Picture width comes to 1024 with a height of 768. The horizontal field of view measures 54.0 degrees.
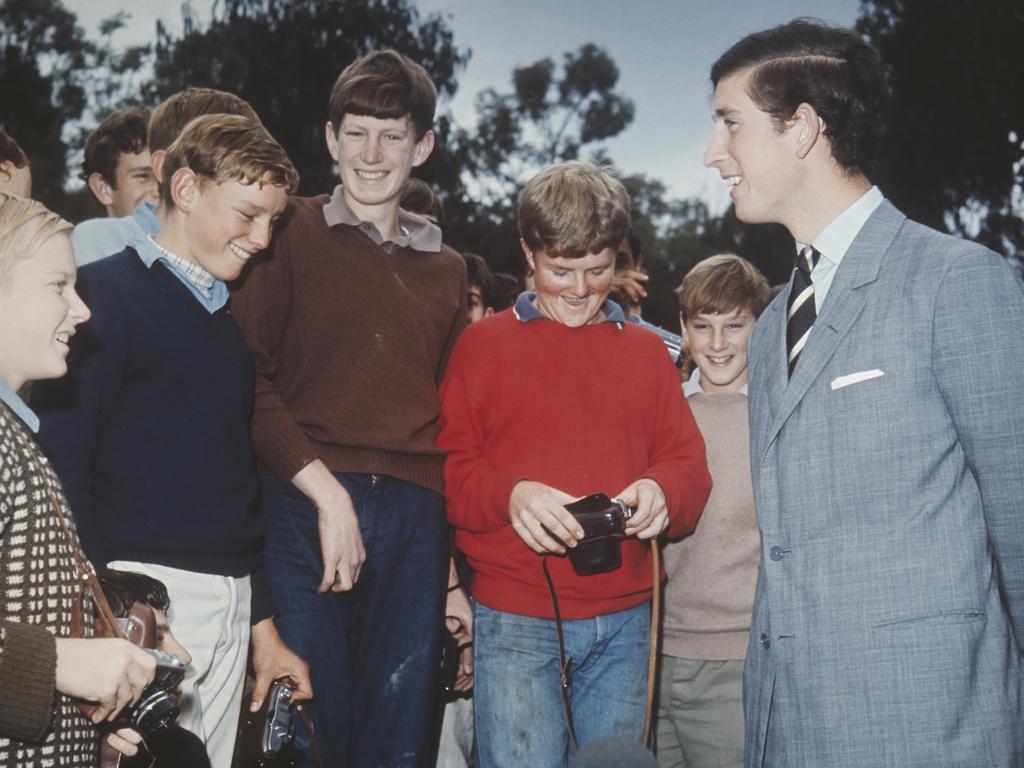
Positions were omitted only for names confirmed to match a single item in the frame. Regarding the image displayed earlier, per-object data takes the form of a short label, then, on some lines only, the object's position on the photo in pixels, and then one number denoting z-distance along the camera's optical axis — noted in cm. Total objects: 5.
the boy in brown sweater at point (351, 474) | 321
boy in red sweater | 314
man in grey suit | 235
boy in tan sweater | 366
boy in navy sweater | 268
